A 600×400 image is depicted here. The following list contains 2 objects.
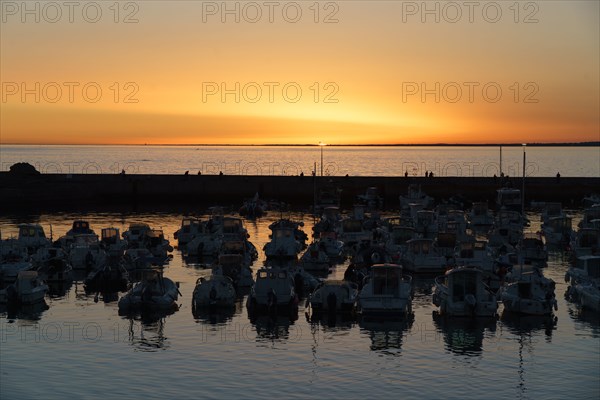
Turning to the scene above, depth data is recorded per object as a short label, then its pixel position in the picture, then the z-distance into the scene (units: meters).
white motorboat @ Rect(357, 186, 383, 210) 126.62
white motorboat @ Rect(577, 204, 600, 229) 86.29
